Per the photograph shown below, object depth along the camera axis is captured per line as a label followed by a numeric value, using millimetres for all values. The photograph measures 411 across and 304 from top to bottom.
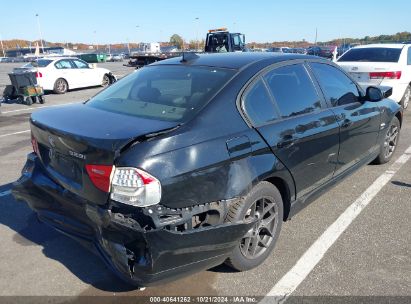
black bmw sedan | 2299
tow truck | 24359
